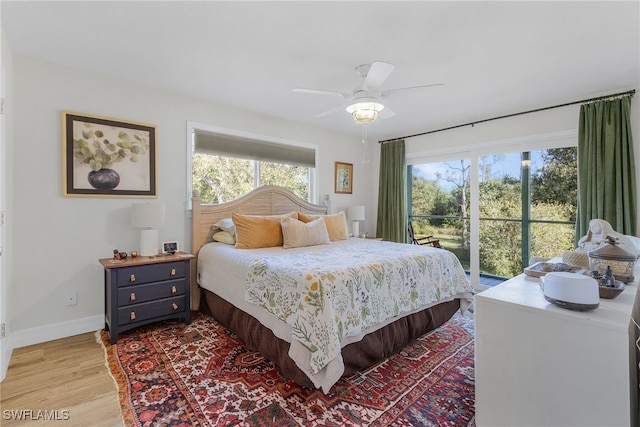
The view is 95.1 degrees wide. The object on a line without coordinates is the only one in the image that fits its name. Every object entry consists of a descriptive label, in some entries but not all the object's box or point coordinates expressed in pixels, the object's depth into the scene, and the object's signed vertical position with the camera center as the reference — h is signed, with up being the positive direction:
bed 1.79 -0.62
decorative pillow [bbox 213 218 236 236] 3.30 -0.15
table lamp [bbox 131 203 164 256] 2.72 -0.08
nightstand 2.48 -0.71
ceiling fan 2.33 +0.96
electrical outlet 2.65 -0.79
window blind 3.51 +0.85
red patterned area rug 1.63 -1.13
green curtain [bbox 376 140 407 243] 4.85 +0.32
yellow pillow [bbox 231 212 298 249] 3.04 -0.21
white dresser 1.08 -0.61
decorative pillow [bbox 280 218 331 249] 3.11 -0.23
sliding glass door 3.52 +0.10
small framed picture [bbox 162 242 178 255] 2.99 -0.37
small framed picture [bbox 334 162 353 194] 4.90 +0.59
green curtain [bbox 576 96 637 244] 2.92 +0.48
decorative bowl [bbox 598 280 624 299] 1.27 -0.34
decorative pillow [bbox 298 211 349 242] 3.71 -0.16
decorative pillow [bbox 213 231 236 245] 3.24 -0.29
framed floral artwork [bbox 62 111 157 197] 2.66 +0.54
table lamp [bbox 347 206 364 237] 4.70 -0.04
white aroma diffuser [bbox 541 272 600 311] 1.16 -0.32
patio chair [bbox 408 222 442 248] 4.61 -0.43
